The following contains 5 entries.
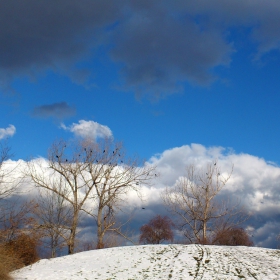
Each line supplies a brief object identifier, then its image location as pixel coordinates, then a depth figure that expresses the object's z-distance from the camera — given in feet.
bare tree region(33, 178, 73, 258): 99.52
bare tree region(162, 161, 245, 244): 122.11
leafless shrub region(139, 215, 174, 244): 193.16
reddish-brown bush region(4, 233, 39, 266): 80.53
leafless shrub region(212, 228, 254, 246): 159.74
